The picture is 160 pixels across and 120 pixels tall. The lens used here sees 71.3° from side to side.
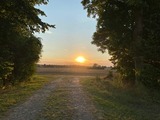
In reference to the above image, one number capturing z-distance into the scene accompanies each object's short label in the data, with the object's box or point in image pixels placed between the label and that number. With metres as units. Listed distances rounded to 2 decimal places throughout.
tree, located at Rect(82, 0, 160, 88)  8.60
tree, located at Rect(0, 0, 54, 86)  6.69
